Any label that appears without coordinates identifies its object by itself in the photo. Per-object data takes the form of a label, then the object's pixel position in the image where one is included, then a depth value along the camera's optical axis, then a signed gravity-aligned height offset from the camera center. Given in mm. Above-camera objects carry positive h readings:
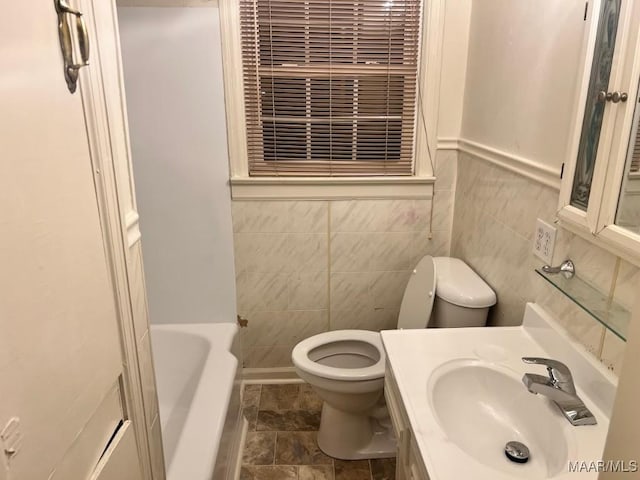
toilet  1775 -1045
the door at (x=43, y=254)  590 -216
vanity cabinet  1047 -814
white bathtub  1479 -1086
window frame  1954 -198
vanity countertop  946 -687
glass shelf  982 -455
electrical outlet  1317 -402
